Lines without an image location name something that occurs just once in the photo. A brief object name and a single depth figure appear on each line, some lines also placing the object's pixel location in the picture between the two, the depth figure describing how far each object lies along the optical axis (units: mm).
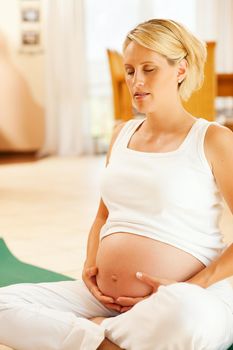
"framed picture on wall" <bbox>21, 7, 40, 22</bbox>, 7320
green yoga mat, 2498
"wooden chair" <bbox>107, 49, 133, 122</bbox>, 5199
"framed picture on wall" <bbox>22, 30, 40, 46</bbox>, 7352
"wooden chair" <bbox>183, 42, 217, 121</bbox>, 4668
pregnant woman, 1528
